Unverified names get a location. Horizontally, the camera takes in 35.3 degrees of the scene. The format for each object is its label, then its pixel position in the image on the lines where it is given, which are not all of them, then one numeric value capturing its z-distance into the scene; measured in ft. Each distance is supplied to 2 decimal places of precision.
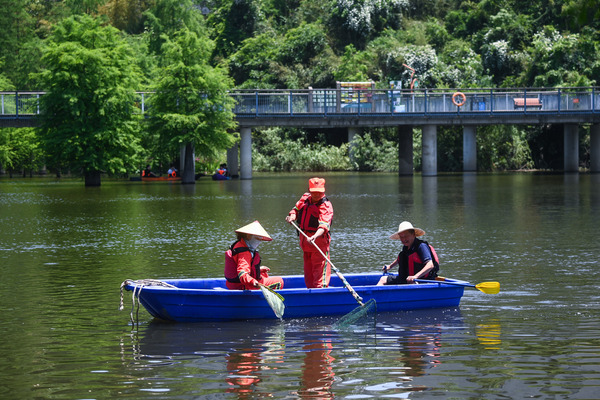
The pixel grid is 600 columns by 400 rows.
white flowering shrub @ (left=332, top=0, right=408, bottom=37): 293.43
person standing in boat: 45.39
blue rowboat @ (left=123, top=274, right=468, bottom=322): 41.73
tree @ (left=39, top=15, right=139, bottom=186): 187.42
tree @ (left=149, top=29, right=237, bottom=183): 193.26
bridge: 196.85
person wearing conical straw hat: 41.45
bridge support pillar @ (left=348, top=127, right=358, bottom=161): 257.34
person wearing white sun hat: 45.29
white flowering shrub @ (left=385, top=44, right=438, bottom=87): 255.37
